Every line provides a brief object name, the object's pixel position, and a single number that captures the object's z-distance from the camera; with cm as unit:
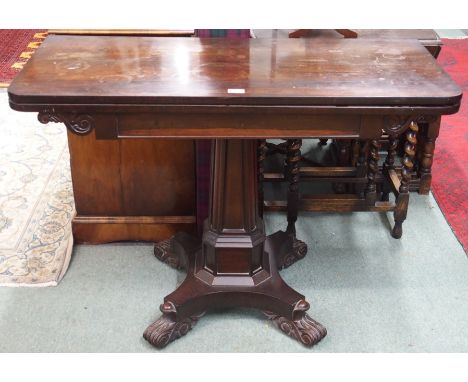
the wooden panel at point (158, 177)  272
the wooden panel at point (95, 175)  271
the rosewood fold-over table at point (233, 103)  189
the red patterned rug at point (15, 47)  484
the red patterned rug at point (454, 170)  312
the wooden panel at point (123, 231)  289
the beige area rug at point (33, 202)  276
